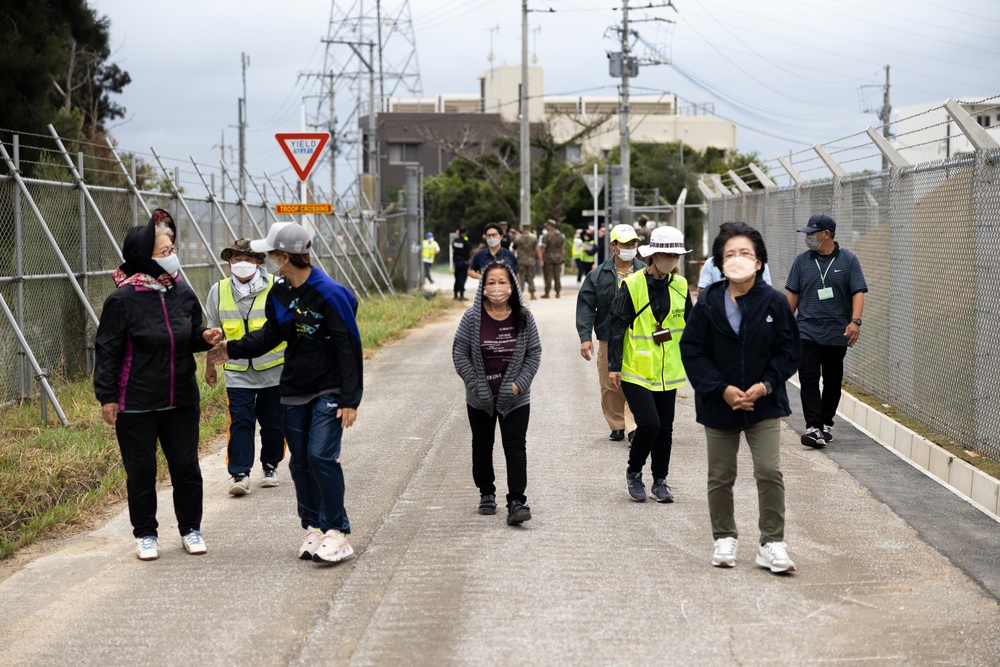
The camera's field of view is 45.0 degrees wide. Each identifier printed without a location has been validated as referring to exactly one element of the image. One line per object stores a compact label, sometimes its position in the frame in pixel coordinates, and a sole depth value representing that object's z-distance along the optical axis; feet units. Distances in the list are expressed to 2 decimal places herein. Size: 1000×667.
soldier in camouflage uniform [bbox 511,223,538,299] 90.27
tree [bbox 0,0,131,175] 45.73
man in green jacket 32.12
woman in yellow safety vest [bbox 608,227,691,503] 26.32
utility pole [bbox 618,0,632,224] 117.80
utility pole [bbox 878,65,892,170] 219.20
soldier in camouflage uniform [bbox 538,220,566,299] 92.99
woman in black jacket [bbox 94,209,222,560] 21.93
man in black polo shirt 33.14
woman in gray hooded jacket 24.18
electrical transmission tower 155.84
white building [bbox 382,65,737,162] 242.99
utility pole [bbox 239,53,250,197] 214.07
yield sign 51.13
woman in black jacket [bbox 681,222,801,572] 20.63
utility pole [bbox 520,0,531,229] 123.95
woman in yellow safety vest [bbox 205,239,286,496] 27.84
